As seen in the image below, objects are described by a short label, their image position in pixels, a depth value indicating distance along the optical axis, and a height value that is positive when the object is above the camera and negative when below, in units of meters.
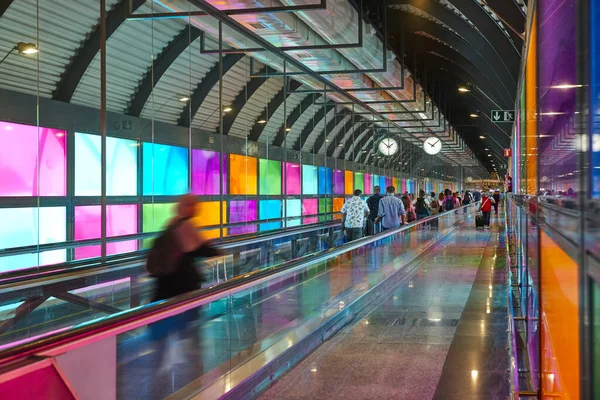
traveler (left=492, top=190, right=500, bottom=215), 35.86 -0.48
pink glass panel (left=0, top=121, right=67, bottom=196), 6.35 +0.35
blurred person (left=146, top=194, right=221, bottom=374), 5.04 -0.46
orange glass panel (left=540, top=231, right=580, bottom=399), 1.64 -0.39
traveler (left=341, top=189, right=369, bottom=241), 14.25 -0.52
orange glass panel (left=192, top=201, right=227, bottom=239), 10.66 -0.38
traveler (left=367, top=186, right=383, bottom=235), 16.68 -0.29
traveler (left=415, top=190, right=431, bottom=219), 23.11 -0.58
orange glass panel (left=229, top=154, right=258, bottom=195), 12.50 +0.36
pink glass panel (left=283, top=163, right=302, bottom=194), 15.73 +0.34
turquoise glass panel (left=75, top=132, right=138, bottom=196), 7.71 +0.34
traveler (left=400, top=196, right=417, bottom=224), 20.34 -0.53
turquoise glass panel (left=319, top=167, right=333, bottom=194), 18.69 +0.33
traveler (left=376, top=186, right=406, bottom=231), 15.11 -0.42
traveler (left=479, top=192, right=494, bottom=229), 24.14 -0.60
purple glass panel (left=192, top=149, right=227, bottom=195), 10.51 +0.35
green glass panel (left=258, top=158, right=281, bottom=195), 14.14 +0.36
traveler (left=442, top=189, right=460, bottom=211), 27.95 -0.45
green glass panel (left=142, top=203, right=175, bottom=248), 9.02 -0.30
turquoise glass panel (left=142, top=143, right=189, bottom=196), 9.20 +0.35
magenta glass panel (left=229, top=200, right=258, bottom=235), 12.21 -0.38
